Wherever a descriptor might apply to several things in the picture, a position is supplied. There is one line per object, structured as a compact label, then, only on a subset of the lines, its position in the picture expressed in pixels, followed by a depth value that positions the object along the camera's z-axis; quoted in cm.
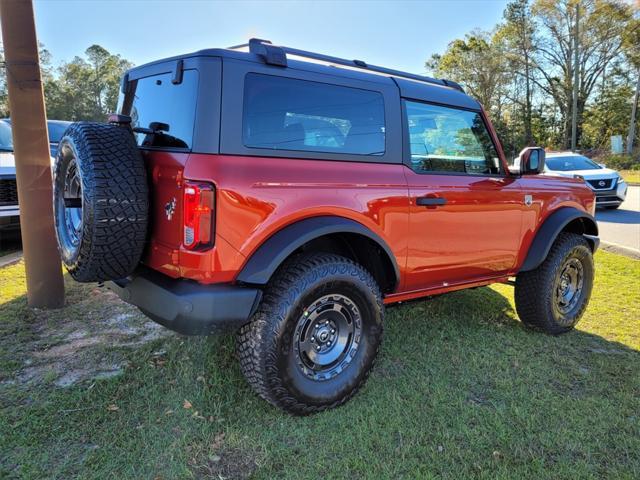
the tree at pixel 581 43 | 3625
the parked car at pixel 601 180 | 1215
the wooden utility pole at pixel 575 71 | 3591
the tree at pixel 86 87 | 5606
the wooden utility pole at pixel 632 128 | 3256
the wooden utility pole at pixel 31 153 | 396
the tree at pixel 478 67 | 4144
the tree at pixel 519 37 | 4047
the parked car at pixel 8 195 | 607
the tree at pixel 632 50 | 3412
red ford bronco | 236
